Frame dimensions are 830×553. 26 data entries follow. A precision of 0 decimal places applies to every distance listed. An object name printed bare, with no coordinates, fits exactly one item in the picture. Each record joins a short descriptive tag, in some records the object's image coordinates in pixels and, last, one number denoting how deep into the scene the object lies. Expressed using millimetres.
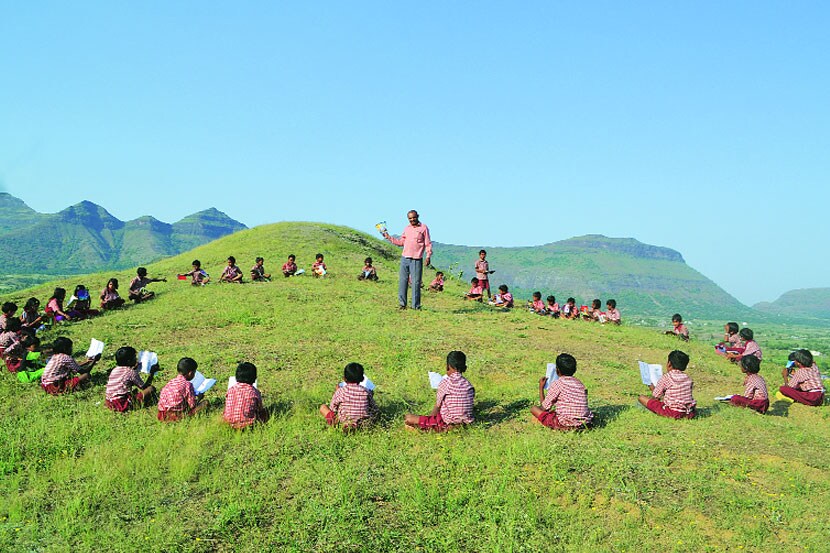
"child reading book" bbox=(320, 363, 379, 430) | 8836
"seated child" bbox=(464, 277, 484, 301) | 24266
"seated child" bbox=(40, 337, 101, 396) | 10773
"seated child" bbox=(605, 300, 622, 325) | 23011
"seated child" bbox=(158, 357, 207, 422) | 9344
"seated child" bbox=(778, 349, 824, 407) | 11383
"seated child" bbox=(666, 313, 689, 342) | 20012
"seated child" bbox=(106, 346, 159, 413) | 9828
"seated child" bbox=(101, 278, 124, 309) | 19281
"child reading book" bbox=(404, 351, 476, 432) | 8922
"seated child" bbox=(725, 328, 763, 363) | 15750
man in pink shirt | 17984
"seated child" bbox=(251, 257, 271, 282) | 25656
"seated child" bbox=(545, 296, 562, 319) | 23450
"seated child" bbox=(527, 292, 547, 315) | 23406
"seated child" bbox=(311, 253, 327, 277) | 27000
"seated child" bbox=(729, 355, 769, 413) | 10680
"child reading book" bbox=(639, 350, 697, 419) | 9742
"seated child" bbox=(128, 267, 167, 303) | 20391
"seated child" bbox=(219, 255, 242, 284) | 24562
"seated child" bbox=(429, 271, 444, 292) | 26625
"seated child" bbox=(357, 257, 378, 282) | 27125
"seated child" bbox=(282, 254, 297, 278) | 26766
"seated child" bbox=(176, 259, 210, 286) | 24000
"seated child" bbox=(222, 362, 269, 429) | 8859
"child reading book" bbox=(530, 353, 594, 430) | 8945
